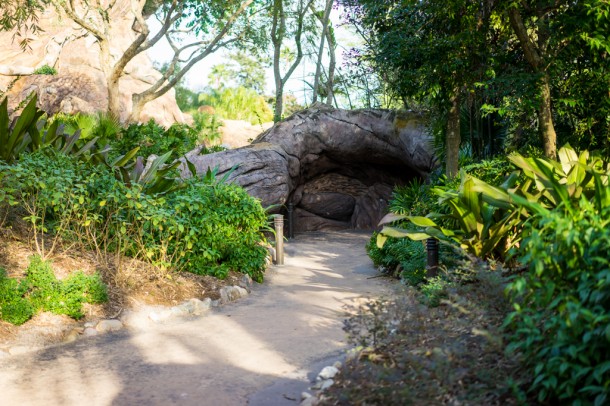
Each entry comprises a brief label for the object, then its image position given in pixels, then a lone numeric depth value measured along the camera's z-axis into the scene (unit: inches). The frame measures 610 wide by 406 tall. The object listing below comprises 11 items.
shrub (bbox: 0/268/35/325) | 246.5
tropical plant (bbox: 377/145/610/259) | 233.1
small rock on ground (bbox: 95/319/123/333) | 258.5
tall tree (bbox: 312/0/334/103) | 841.5
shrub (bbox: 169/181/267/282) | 327.9
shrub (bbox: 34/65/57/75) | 911.0
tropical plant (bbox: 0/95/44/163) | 317.7
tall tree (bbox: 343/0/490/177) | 408.2
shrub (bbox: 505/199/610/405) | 125.6
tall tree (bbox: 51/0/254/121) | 594.5
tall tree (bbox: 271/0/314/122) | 816.9
